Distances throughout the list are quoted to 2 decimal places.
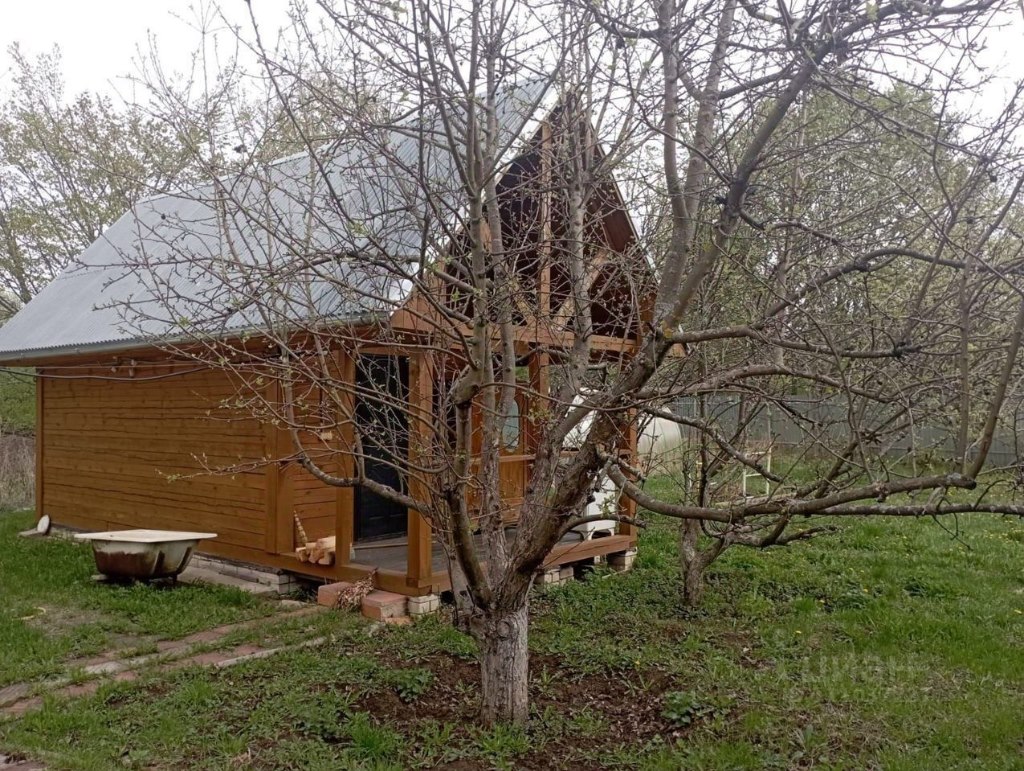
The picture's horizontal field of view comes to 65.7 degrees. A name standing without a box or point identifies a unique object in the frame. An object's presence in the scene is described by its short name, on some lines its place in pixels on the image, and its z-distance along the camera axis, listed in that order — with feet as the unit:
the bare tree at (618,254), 10.13
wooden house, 21.25
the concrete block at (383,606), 20.89
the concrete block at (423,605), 21.27
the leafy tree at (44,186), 61.82
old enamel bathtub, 24.07
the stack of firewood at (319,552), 23.47
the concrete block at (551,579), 25.26
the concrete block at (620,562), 28.76
